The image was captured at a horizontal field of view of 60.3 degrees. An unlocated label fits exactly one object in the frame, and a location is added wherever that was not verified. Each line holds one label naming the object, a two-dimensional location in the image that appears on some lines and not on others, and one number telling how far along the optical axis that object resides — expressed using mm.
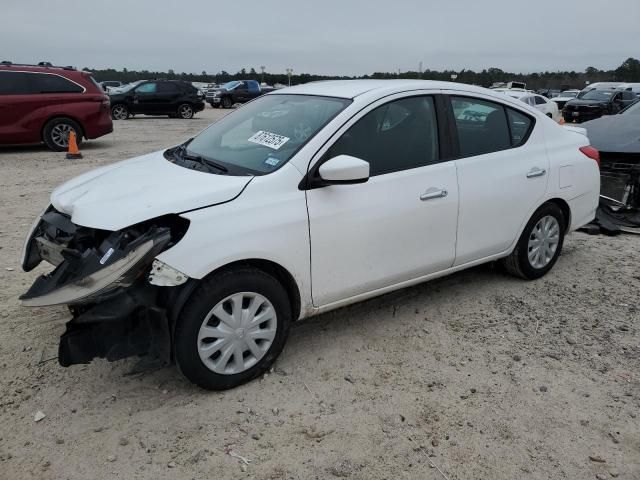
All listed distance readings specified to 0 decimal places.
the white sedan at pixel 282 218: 2834
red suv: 11477
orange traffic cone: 11367
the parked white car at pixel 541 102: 20459
